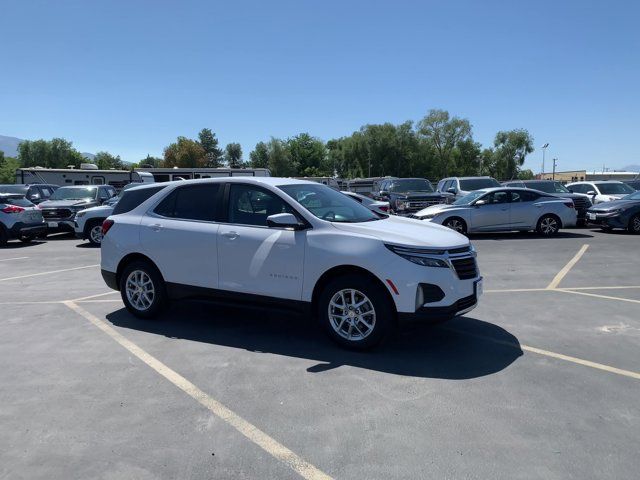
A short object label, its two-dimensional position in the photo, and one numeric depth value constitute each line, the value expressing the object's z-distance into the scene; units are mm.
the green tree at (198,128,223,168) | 116731
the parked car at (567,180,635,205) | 19781
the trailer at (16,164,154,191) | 28797
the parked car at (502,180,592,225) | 17625
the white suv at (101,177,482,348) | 4668
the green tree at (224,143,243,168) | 117500
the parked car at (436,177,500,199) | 19055
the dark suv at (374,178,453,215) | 18125
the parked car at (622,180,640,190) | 25016
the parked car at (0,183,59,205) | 19911
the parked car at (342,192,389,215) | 13762
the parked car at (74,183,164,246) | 14695
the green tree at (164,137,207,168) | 94125
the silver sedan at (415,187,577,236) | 14797
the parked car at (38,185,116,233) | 16594
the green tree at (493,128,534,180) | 86312
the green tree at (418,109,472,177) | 81750
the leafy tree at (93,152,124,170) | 123938
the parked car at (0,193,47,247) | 14961
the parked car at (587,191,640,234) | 15562
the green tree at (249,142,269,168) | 91688
